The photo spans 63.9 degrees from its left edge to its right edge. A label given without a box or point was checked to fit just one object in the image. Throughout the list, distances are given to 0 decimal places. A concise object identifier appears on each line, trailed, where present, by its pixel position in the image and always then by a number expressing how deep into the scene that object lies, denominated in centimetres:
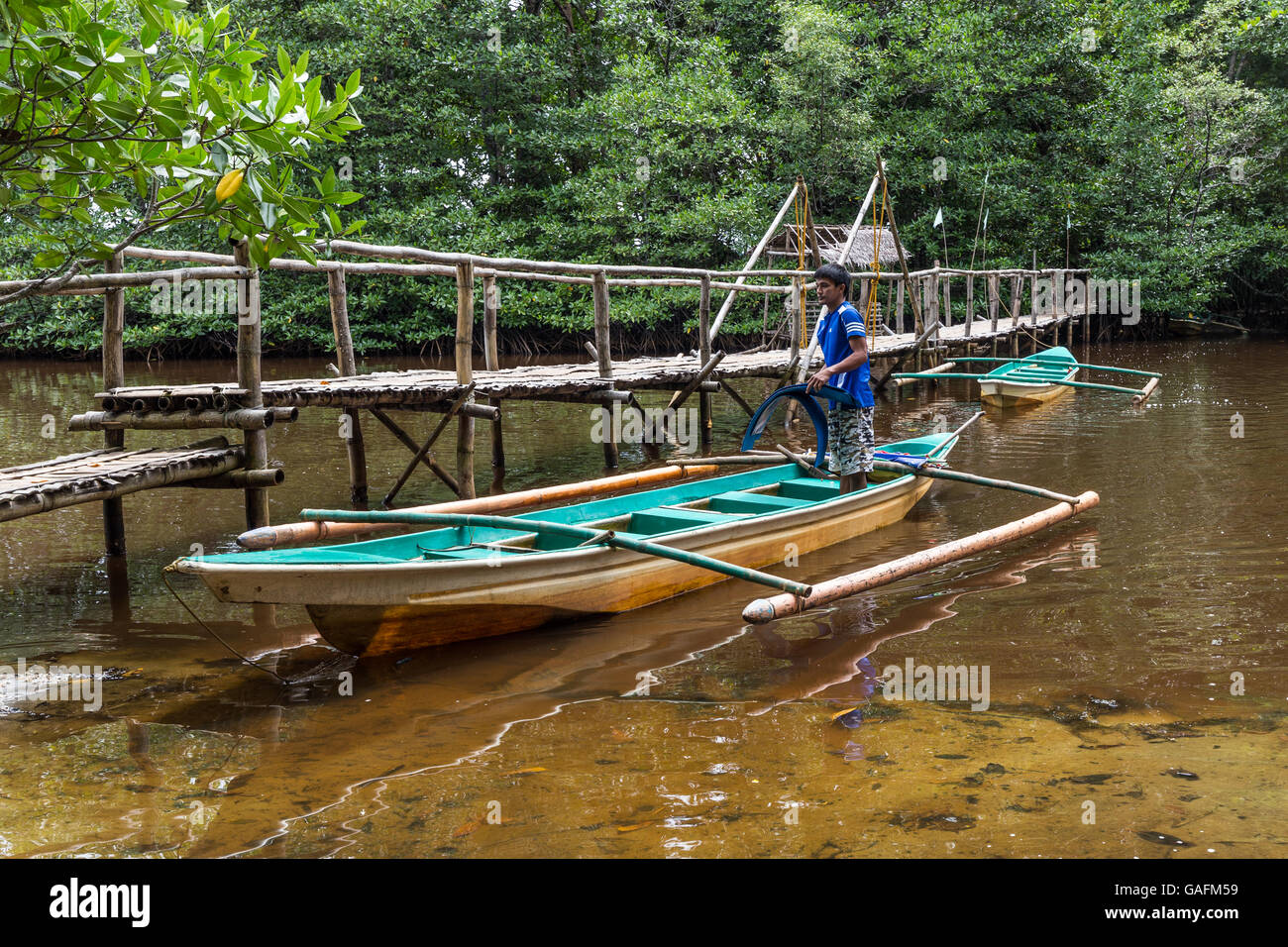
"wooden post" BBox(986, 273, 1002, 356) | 1730
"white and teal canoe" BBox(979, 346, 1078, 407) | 1352
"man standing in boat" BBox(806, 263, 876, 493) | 615
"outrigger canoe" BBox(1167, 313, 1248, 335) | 2473
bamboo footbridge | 539
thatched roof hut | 1658
